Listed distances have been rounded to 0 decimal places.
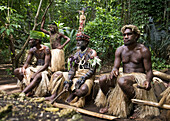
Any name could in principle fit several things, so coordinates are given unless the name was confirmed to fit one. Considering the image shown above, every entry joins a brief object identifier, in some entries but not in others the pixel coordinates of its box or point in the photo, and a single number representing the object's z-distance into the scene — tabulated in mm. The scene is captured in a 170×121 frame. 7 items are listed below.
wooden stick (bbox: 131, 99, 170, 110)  1687
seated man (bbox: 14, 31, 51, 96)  3135
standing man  4389
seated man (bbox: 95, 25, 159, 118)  2141
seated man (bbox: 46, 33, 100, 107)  2678
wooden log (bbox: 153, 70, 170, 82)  3234
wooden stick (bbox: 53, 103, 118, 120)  2037
